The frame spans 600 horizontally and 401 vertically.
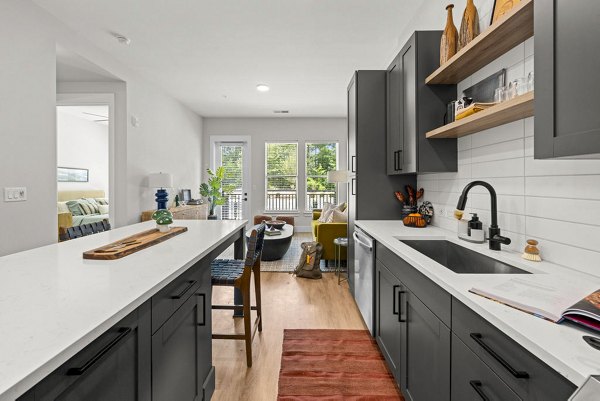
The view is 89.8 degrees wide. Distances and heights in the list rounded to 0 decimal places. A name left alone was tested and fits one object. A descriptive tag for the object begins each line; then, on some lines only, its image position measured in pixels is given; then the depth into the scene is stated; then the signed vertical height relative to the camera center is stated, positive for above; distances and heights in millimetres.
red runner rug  1785 -1169
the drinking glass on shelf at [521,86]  1335 +492
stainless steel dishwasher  2277 -662
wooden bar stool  1928 -552
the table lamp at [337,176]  4416 +280
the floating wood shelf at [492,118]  1223 +389
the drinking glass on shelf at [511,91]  1408 +500
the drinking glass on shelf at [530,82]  1289 +487
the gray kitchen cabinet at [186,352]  1073 -654
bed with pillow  5938 -224
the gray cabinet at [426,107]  2164 +639
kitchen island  559 -283
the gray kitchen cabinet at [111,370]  610 -423
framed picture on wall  6613 +475
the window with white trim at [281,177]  7676 +460
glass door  7676 +584
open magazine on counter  720 -299
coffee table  4594 -796
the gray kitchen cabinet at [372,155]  2889 +386
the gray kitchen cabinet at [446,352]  709 -508
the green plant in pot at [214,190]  7024 +125
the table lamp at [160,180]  4598 +228
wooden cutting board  1254 -246
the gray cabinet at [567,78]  801 +340
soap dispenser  1709 -204
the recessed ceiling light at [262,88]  5094 +1858
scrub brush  1340 -255
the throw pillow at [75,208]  6125 -270
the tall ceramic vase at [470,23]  1727 +995
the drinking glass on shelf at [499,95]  1514 +513
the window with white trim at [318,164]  7672 +778
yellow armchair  4172 -558
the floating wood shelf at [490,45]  1243 +765
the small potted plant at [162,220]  1891 -157
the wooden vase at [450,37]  1877 +994
